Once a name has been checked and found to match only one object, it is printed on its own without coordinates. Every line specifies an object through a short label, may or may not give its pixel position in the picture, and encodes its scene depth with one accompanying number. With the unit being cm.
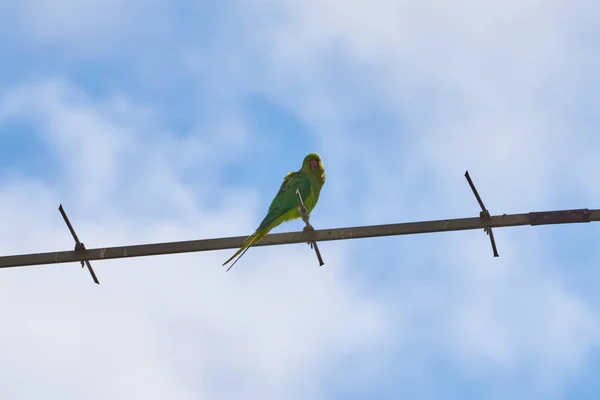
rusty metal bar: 1459
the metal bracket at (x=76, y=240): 1554
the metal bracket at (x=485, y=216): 1445
